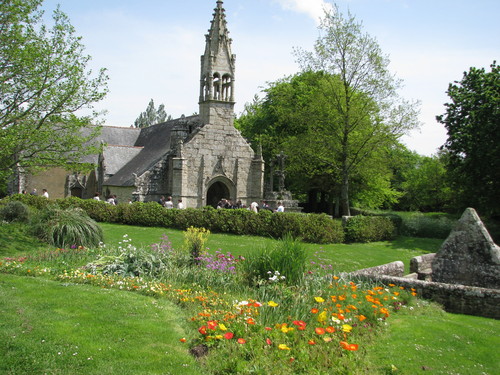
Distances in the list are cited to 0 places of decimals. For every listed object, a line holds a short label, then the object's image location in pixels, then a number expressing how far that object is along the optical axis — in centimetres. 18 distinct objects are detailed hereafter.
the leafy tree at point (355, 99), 2172
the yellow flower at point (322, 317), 546
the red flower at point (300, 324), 508
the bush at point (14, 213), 1320
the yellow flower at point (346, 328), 516
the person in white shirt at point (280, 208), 1970
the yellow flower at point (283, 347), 462
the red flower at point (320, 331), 492
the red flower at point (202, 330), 519
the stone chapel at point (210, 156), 2352
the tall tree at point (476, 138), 1969
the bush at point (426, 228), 2180
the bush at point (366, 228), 1827
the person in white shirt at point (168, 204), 1995
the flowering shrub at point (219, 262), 849
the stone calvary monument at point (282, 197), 2220
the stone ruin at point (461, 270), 757
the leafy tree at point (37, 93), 1134
